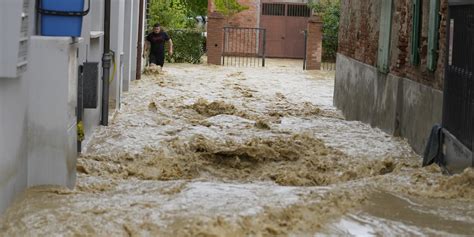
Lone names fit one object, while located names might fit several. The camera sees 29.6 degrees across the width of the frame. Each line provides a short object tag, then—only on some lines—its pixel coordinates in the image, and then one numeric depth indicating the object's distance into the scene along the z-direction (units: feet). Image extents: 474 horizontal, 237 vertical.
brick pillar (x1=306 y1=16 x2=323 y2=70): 108.17
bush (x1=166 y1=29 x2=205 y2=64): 109.60
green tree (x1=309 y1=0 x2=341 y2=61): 114.11
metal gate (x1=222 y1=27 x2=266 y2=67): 126.72
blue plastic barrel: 27.27
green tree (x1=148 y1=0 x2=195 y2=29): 108.47
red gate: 134.92
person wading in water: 86.02
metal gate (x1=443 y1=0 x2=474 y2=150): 29.32
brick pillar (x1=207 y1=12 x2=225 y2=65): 109.29
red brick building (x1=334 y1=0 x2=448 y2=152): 37.01
